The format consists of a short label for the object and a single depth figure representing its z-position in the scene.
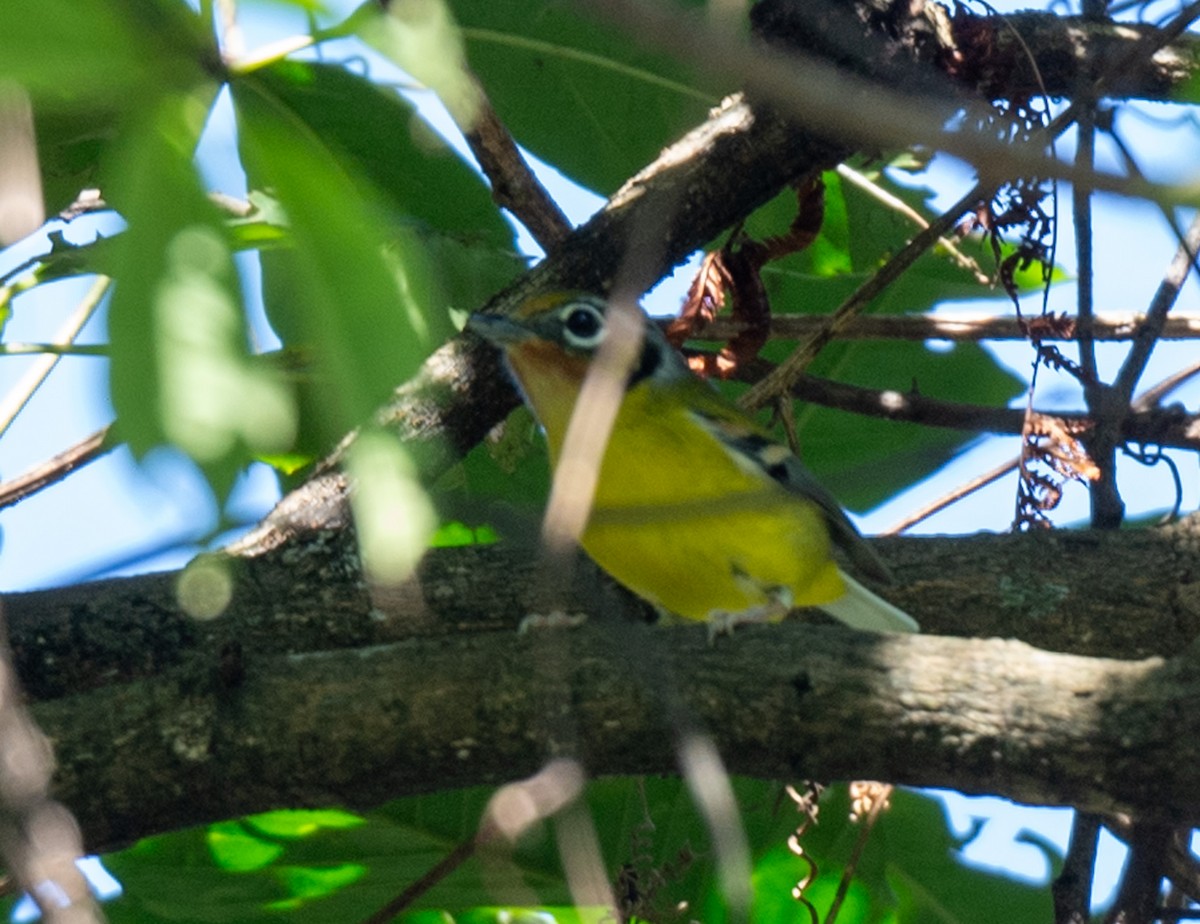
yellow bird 7.79
